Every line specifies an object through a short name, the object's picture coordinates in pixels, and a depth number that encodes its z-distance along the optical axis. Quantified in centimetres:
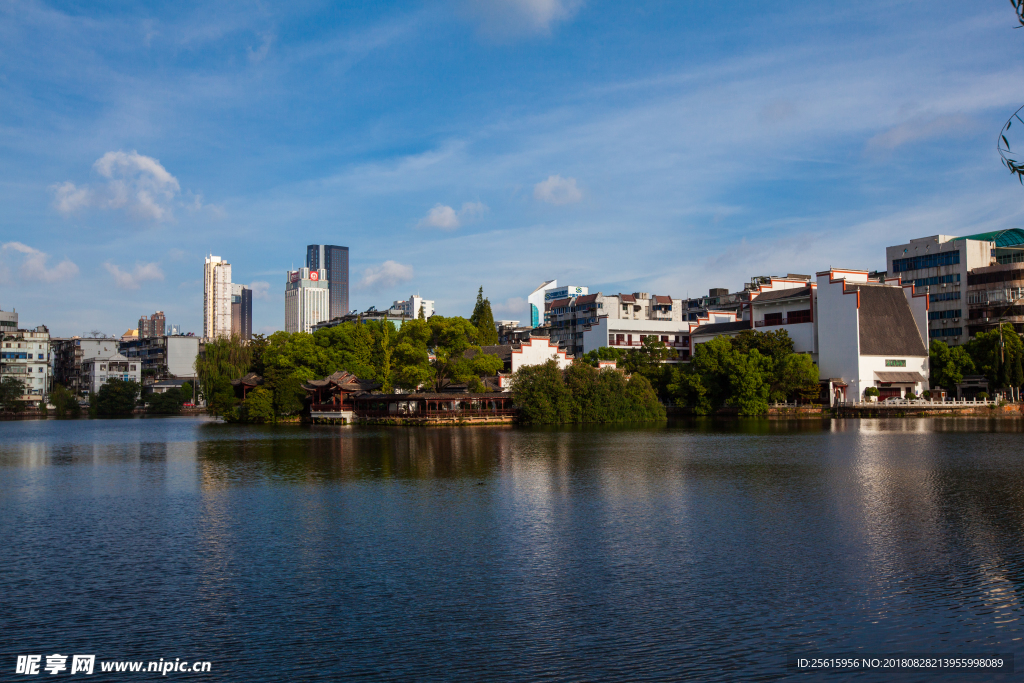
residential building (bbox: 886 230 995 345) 9188
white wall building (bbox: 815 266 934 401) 8138
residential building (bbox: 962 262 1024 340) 8662
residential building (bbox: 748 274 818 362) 8694
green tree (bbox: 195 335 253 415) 8475
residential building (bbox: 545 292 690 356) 10700
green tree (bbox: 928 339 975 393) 8062
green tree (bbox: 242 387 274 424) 7962
